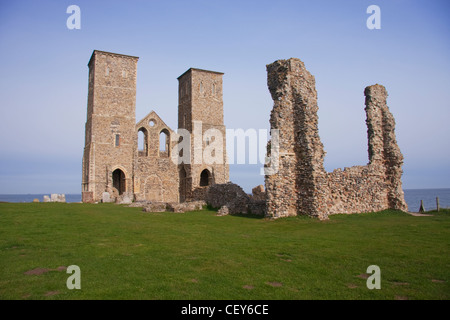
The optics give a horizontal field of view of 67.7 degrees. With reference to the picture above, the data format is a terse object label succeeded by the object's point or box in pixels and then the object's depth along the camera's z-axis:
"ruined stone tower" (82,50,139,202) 33.44
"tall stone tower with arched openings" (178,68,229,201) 37.44
